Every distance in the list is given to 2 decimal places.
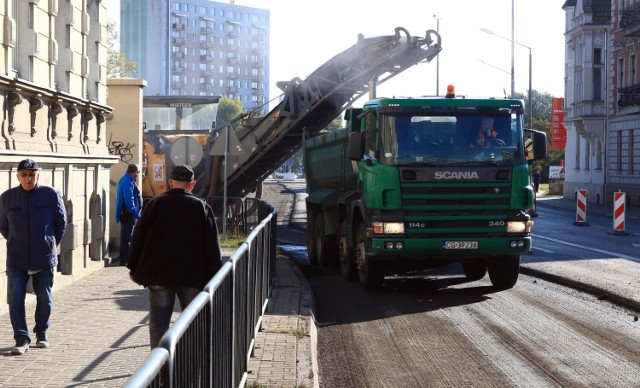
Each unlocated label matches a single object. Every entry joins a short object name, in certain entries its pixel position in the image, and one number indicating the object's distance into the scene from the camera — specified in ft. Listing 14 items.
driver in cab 46.80
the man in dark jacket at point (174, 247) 24.73
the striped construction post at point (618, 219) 90.43
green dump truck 45.91
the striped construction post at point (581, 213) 106.93
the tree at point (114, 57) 242.58
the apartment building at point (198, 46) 502.79
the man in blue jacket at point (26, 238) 30.58
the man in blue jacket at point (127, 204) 58.80
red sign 229.45
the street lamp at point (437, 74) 211.92
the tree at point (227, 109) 477.77
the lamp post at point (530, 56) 170.71
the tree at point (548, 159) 277.27
